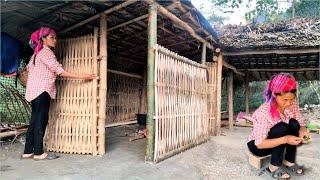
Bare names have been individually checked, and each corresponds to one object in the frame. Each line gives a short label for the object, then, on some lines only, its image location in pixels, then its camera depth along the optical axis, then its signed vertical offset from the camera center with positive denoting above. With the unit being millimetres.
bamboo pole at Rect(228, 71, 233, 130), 7617 +5
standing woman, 3329 +179
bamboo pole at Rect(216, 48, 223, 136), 5855 +255
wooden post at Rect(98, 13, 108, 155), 3626 +73
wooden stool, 2799 -765
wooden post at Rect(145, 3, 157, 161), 3315 +240
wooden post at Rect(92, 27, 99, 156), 3603 -155
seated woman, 2441 -313
